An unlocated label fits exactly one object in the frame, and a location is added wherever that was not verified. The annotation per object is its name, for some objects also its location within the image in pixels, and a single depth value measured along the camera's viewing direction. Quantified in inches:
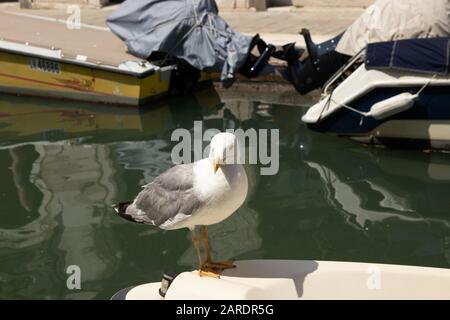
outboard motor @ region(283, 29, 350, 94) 362.6
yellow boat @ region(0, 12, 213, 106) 401.4
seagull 154.1
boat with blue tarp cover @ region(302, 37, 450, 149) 309.3
